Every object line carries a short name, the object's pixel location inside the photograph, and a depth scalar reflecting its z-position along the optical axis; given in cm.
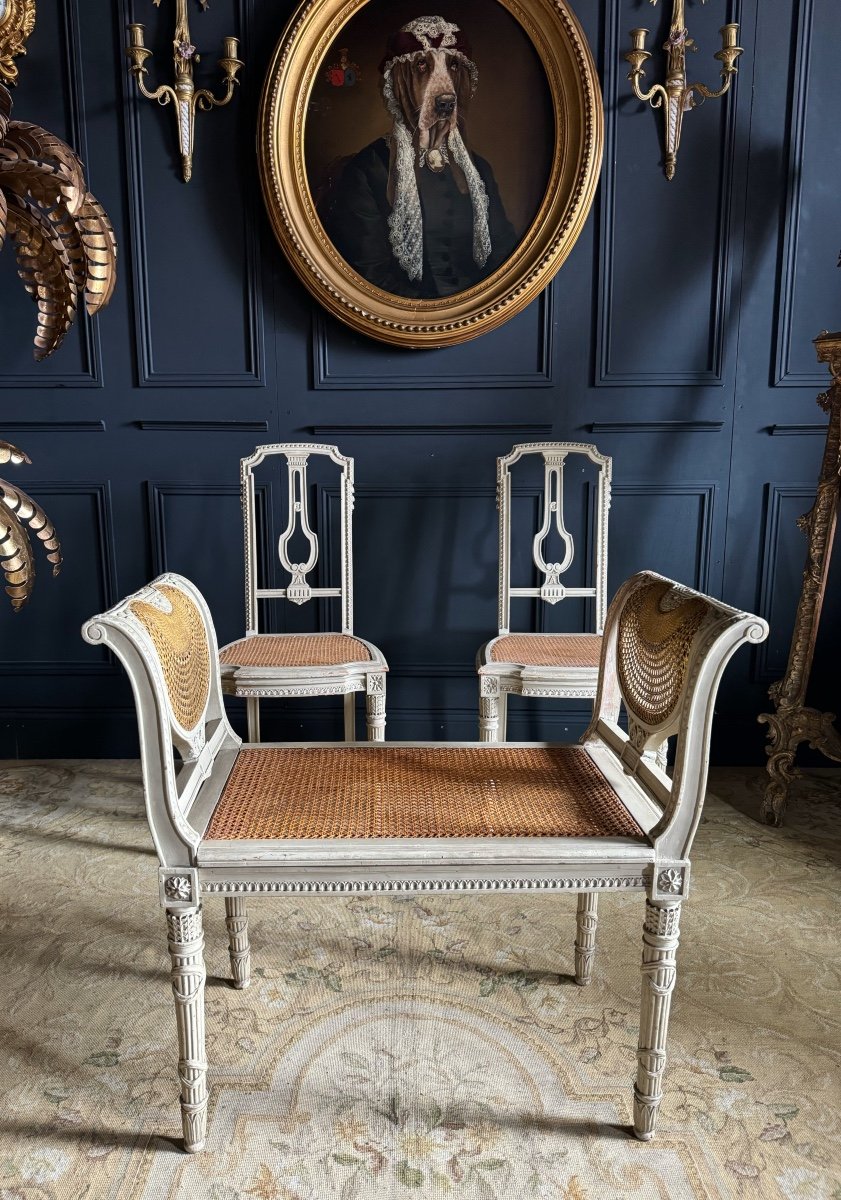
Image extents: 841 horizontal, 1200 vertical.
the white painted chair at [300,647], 248
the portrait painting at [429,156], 283
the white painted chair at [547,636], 246
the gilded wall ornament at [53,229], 208
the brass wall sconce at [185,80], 278
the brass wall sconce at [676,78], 273
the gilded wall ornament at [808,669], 263
